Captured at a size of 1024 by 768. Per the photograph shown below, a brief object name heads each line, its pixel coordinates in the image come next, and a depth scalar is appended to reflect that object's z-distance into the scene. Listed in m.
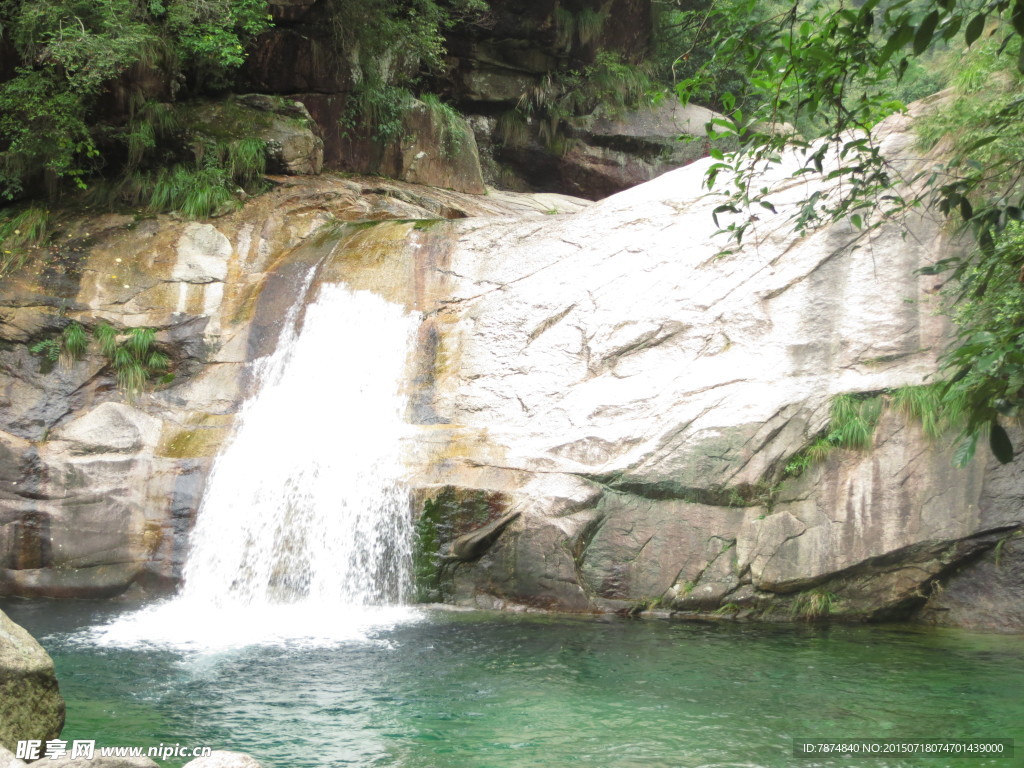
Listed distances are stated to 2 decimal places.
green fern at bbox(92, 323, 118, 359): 9.99
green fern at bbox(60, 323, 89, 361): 9.94
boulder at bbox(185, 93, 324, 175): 12.57
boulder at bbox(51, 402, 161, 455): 9.23
